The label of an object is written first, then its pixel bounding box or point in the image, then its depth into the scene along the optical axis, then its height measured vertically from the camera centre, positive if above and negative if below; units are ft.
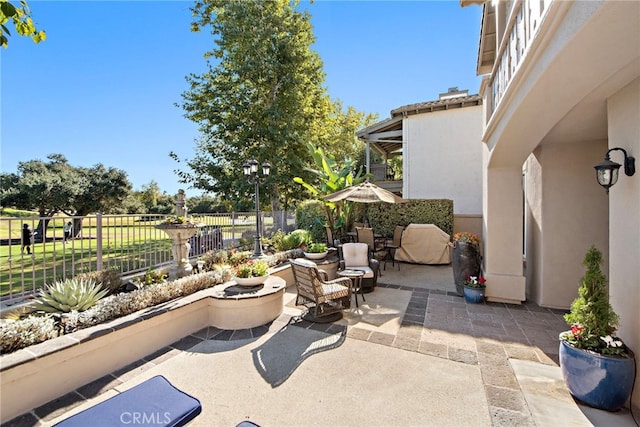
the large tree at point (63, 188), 74.38 +8.26
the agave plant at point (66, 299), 12.12 -3.87
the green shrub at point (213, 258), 21.33 -3.65
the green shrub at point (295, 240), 28.10 -2.96
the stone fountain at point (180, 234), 18.24 -1.37
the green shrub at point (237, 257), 22.05 -3.72
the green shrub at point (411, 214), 36.29 -0.36
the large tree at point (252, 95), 43.73 +20.66
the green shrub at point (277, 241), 28.37 -3.11
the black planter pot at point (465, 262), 20.70 -3.95
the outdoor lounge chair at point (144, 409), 5.93 -4.62
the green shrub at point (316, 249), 24.90 -3.40
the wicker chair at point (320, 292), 15.66 -4.93
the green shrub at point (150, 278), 16.53 -4.08
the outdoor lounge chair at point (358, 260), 22.02 -4.00
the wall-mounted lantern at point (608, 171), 10.14 +1.49
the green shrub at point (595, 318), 9.29 -3.91
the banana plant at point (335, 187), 30.94 +2.90
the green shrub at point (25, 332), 9.44 -4.35
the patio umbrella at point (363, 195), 24.48 +1.66
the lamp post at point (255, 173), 24.63 +4.00
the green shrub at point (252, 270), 16.87 -3.63
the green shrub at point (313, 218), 35.86 -0.77
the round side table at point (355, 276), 18.97 -4.55
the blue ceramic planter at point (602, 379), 8.91 -5.74
